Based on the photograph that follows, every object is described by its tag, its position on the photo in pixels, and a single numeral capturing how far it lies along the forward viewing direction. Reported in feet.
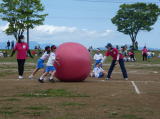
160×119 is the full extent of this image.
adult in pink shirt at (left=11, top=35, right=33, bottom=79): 61.57
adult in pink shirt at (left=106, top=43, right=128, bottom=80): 62.80
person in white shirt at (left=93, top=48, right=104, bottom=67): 74.98
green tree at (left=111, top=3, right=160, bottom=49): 286.05
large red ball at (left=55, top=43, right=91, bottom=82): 55.88
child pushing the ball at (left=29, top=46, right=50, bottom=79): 58.69
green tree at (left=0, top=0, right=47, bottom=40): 211.61
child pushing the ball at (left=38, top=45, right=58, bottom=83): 55.06
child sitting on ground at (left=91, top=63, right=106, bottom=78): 69.32
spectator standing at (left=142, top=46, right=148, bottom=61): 155.08
